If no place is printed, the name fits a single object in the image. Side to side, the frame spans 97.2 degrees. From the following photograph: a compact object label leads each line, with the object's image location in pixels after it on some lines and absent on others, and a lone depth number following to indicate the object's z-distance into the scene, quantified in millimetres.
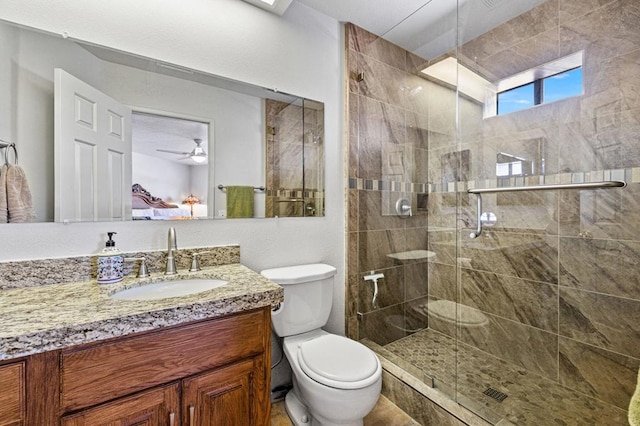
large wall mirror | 1106
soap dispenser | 1125
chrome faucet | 1283
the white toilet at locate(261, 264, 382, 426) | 1191
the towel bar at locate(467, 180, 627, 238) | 1380
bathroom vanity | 700
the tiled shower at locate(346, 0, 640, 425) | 1488
